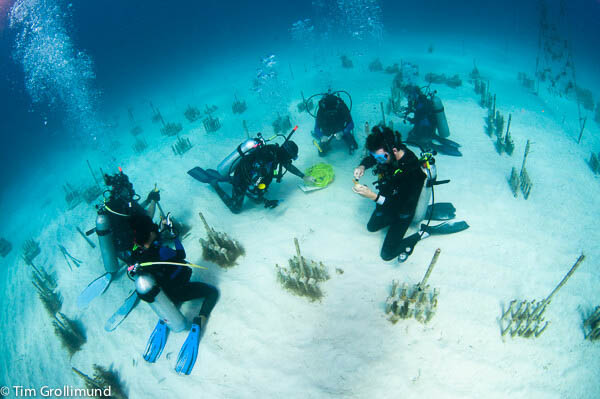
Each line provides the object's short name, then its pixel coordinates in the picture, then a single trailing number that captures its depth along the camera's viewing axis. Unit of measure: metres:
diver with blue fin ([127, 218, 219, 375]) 3.23
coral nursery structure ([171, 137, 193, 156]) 10.08
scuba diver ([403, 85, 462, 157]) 7.38
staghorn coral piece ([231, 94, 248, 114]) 12.74
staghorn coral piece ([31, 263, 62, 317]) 5.83
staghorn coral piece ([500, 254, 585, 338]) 3.35
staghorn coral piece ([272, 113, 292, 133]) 10.21
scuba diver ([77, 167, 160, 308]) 4.95
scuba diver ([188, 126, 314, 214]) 5.25
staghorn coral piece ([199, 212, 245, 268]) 4.98
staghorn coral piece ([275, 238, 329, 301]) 4.14
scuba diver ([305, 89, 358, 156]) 6.61
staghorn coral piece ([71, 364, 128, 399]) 3.84
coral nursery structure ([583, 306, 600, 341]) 3.36
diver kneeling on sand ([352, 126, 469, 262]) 3.90
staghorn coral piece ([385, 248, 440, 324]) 3.55
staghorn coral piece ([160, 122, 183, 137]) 12.18
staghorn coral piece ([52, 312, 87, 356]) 4.88
